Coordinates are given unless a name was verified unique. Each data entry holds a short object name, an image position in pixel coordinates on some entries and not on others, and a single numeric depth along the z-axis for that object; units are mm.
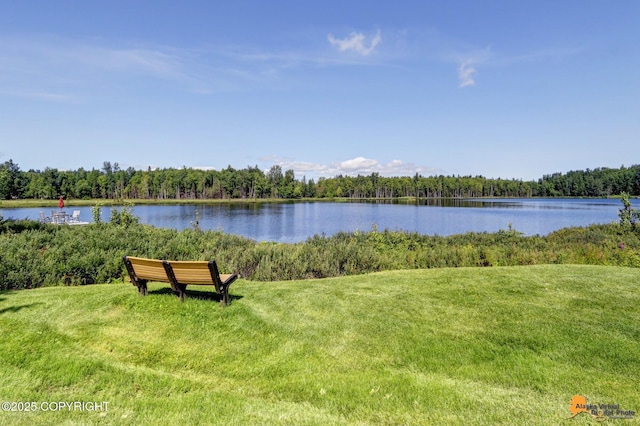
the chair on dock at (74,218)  30167
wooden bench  6266
